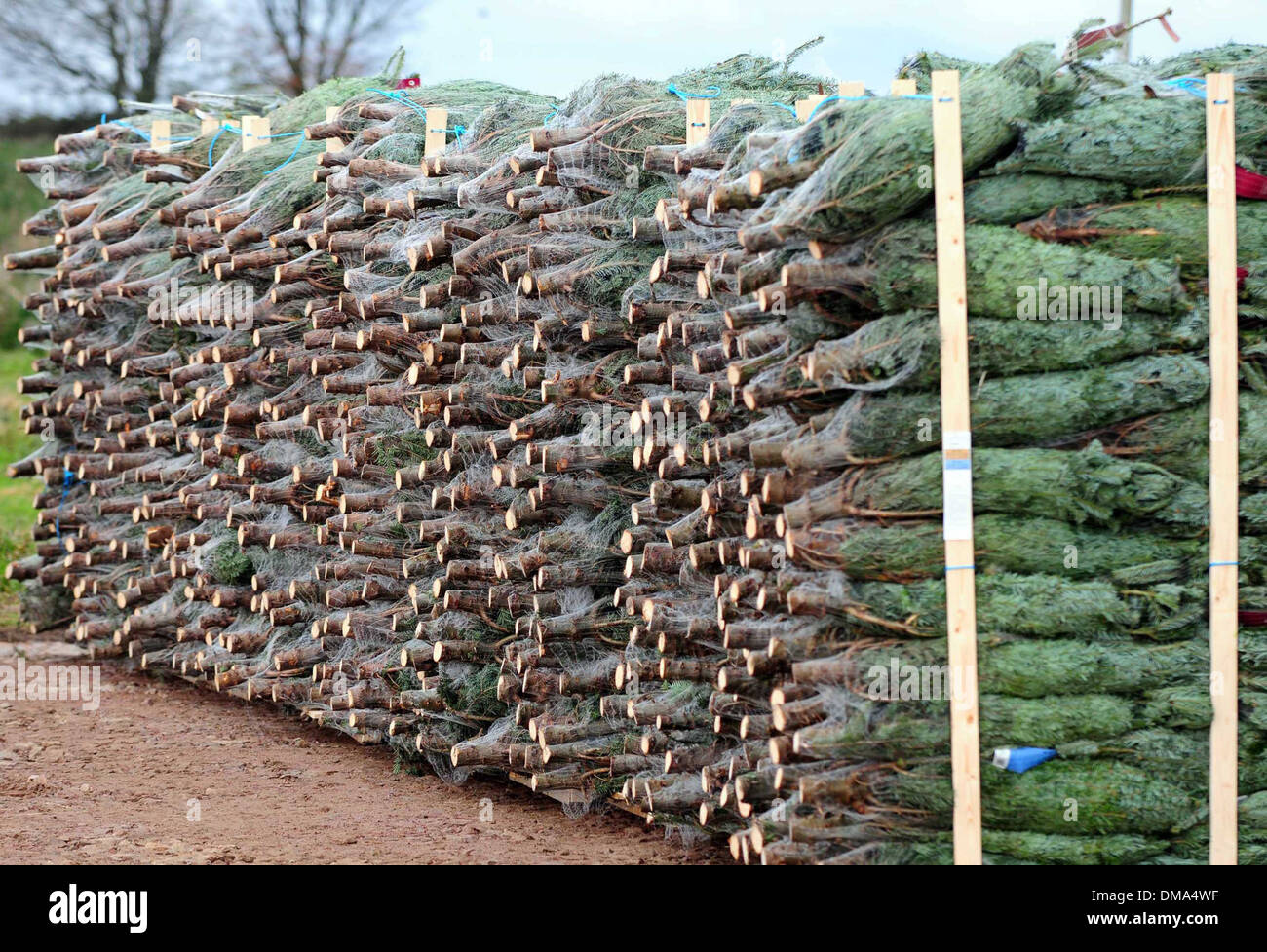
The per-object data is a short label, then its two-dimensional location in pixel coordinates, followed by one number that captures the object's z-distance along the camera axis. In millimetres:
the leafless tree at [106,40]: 25516
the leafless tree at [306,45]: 26094
